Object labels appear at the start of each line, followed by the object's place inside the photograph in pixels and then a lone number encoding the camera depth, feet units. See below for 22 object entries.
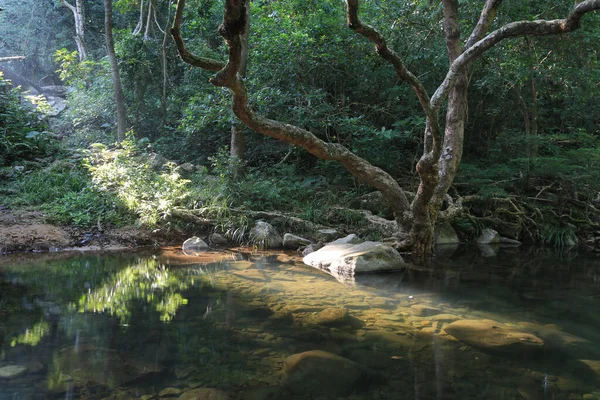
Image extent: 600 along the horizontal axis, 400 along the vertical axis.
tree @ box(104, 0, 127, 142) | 35.81
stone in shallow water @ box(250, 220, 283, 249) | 27.73
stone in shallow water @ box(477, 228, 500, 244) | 32.45
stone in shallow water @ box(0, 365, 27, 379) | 8.90
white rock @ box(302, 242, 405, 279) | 20.42
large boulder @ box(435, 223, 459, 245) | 31.17
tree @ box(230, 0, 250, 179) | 30.59
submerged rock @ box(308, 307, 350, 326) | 12.85
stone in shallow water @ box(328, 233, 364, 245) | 24.64
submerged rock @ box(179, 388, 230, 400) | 8.27
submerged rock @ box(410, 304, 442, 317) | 14.01
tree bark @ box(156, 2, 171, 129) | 39.63
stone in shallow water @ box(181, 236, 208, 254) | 26.18
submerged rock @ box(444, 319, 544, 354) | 11.09
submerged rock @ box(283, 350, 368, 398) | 8.72
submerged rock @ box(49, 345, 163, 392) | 8.82
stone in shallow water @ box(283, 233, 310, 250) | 27.43
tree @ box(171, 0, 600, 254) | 17.81
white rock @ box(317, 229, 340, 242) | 27.86
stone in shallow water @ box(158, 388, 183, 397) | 8.32
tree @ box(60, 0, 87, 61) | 52.90
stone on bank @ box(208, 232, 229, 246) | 28.30
